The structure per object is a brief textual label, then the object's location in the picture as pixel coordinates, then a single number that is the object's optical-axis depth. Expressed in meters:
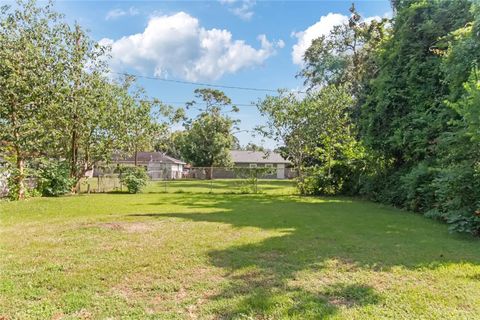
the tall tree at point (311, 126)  16.61
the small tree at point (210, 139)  37.78
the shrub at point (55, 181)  14.80
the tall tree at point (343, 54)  22.77
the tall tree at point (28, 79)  11.62
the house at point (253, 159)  49.08
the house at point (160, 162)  40.81
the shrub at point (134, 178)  17.73
